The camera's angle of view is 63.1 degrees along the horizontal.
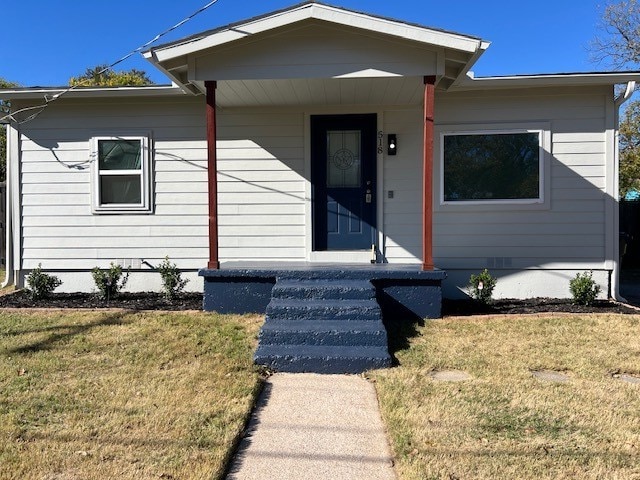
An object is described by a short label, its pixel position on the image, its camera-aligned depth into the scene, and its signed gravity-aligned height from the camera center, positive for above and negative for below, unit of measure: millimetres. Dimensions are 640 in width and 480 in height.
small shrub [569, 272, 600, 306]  6453 -667
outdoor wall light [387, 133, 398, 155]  7211 +1275
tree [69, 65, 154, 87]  18853 +6260
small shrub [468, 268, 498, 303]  6469 -616
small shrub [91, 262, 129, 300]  6906 -604
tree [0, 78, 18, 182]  21278 +3509
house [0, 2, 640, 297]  7062 +797
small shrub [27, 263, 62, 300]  6902 -650
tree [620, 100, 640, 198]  15102 +2735
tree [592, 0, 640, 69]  17062 +6607
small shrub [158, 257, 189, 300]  6867 -606
